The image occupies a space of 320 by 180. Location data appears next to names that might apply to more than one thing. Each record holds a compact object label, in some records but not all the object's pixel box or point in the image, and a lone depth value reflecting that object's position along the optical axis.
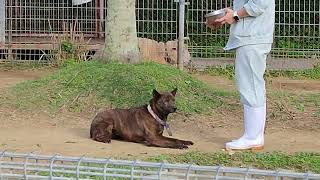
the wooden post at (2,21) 22.28
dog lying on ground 10.96
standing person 10.30
